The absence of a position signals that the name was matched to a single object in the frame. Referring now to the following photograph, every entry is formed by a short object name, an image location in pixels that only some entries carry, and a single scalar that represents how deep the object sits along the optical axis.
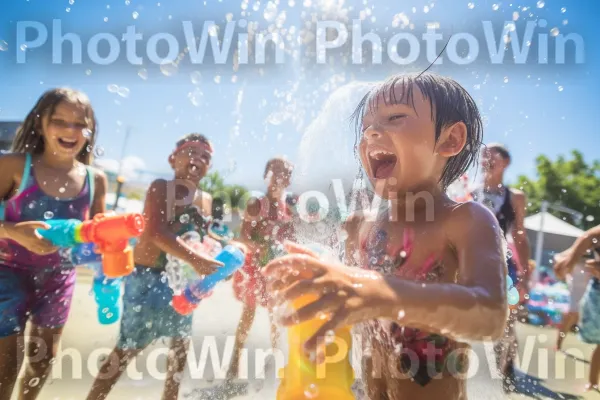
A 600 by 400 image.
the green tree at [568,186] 30.20
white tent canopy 9.84
